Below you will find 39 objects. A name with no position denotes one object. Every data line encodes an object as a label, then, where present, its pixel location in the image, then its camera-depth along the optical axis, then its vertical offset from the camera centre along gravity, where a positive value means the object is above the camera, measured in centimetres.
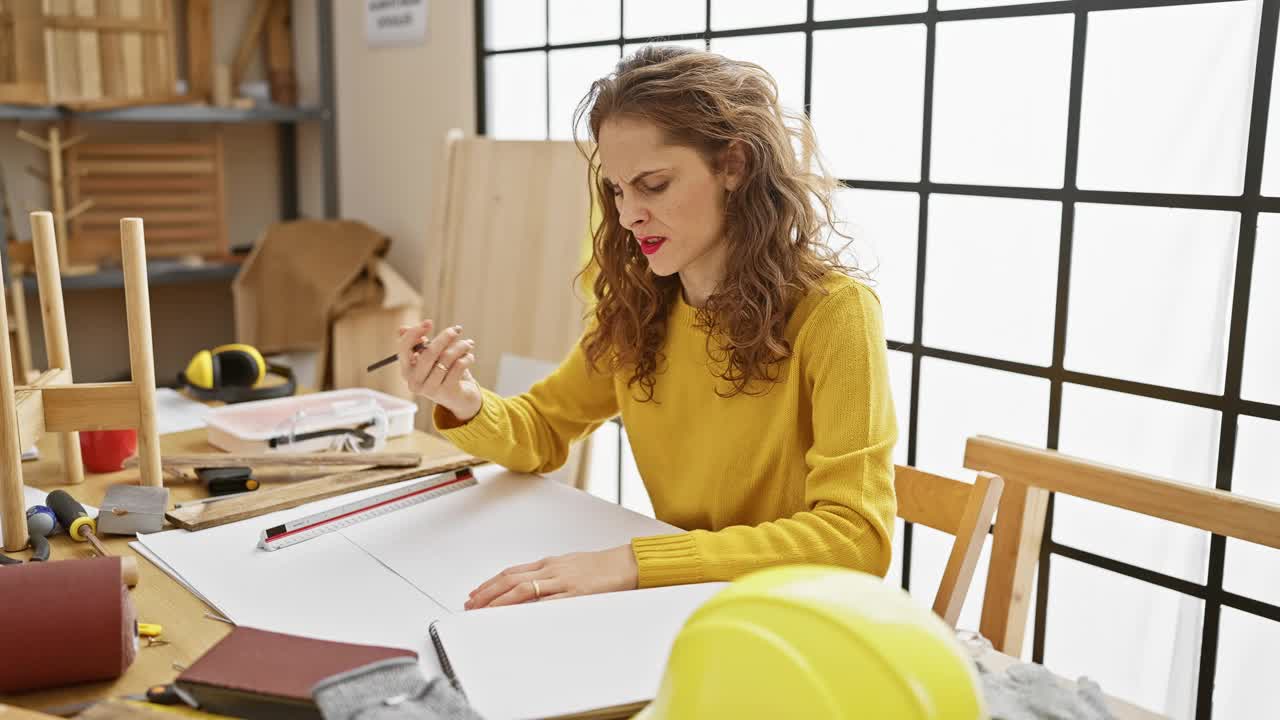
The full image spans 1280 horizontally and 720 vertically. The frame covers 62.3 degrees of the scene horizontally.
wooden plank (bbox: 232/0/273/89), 338 +39
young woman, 112 -22
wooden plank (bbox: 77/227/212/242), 317 -21
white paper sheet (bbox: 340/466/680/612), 112 -42
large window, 149 -15
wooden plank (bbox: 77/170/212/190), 311 -7
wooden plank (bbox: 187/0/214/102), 327 +35
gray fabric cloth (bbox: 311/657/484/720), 73 -37
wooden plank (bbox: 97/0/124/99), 292 +29
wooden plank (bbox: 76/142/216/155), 311 +4
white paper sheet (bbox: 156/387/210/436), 171 -42
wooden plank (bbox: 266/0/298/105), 338 +34
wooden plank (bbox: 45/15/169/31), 283 +37
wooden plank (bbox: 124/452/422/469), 145 -40
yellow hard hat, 53 -25
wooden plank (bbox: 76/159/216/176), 309 -2
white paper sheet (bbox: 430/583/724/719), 81 -40
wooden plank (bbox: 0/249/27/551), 111 -32
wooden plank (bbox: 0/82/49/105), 277 +17
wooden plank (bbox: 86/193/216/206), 314 -12
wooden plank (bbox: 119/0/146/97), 296 +30
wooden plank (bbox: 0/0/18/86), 286 +28
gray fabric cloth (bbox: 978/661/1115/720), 77 -39
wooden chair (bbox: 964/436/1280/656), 113 -37
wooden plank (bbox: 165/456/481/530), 124 -41
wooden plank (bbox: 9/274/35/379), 274 -42
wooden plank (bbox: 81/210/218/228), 311 -17
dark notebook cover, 78 -38
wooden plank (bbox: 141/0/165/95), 300 +29
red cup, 144 -39
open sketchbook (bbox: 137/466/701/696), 99 -42
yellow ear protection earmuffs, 184 -37
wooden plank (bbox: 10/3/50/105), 281 +28
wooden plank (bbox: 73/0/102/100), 286 +28
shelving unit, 291 +12
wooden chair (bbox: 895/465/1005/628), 119 -40
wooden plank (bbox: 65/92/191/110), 288 +16
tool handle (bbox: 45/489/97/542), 121 -40
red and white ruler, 119 -41
